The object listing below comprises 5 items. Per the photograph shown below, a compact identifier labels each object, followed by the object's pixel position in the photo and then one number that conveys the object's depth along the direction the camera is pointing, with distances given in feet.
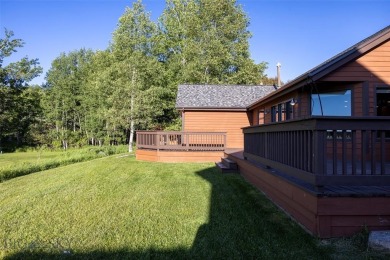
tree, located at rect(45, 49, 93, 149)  116.89
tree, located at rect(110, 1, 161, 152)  74.90
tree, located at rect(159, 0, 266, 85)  90.68
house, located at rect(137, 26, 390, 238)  11.94
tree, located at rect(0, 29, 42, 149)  103.45
